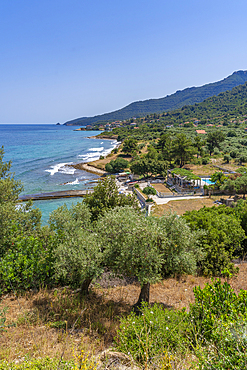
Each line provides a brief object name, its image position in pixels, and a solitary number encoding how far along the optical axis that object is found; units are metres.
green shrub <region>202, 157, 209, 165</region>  59.54
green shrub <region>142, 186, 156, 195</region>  38.44
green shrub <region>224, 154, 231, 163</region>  58.97
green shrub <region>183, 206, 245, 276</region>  12.83
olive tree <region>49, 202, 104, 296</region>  7.97
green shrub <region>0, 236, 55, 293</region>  9.51
